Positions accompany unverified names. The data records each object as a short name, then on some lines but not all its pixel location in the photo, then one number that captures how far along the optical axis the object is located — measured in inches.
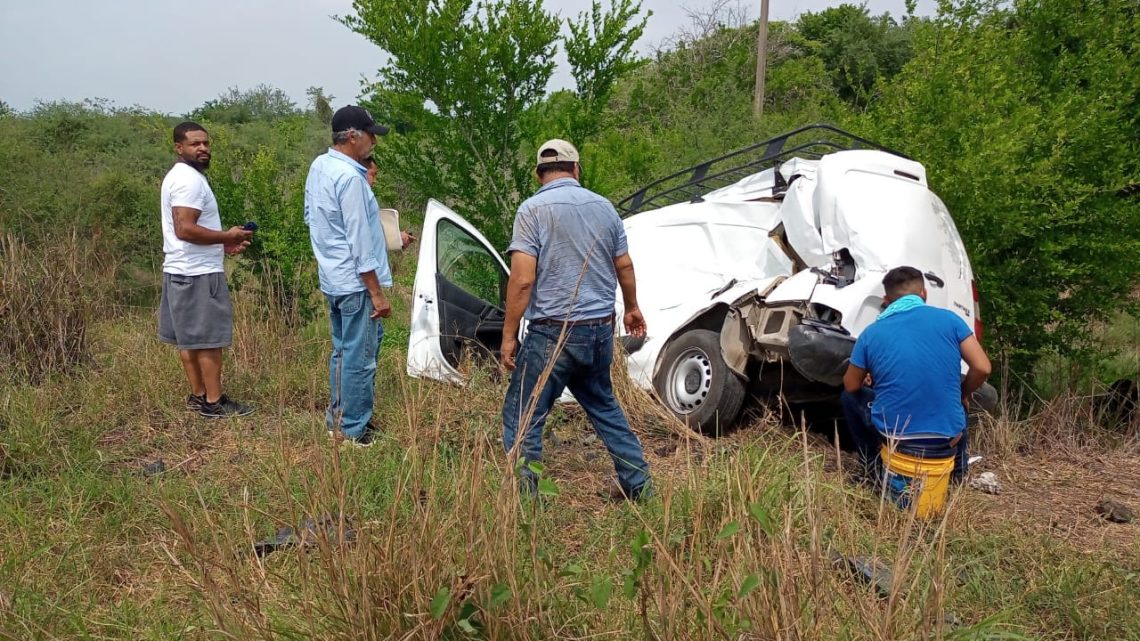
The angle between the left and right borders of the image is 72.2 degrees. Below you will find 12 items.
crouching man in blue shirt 151.1
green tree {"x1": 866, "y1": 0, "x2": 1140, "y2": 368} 217.9
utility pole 772.5
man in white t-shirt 182.9
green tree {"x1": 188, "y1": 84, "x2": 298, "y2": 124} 1294.3
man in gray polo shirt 143.0
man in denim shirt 165.2
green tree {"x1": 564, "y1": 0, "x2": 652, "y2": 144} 289.0
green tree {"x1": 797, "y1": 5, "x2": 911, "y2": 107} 1130.9
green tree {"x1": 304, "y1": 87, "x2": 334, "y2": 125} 1451.9
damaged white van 180.1
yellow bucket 150.3
